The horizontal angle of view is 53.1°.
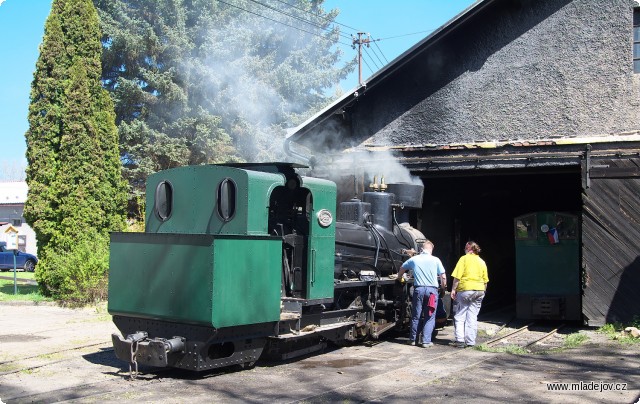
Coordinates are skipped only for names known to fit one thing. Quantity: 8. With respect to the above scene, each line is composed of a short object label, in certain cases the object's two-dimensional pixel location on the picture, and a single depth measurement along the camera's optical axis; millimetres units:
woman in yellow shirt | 9625
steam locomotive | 6648
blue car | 28938
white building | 35656
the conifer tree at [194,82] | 25984
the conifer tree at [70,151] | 15352
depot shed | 10891
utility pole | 33906
